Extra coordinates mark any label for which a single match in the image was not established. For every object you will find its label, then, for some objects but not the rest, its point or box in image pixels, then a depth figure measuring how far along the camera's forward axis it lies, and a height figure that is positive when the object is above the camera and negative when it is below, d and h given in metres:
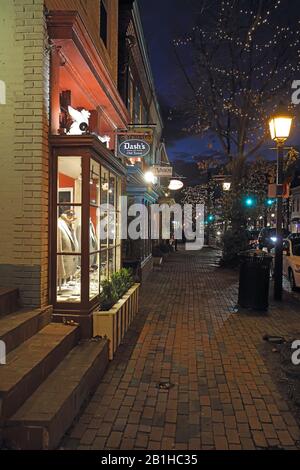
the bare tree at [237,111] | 21.25 +6.07
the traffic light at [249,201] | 20.45 +1.50
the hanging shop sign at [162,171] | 17.80 +2.56
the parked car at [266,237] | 25.98 -0.27
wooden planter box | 6.28 -1.37
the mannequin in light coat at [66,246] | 6.30 -0.19
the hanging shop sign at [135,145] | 10.39 +2.12
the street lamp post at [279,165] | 11.00 +1.80
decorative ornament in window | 7.33 +2.03
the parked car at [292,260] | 12.46 -0.82
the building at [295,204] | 57.59 +4.05
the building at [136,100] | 12.97 +4.78
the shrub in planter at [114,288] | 7.05 -0.99
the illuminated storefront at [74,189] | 6.10 +0.66
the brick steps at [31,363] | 3.70 -1.30
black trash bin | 9.91 -1.08
